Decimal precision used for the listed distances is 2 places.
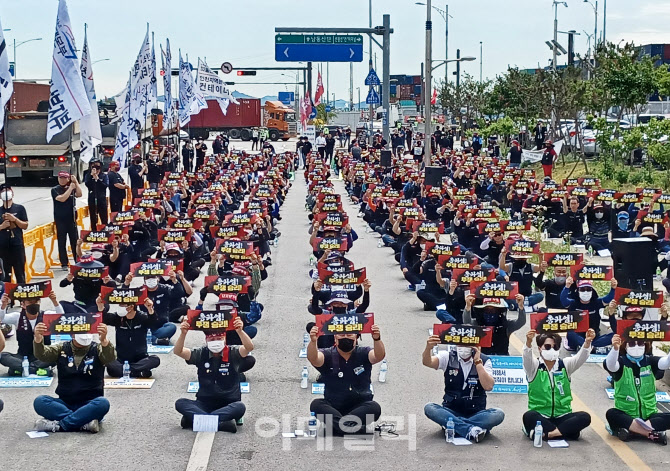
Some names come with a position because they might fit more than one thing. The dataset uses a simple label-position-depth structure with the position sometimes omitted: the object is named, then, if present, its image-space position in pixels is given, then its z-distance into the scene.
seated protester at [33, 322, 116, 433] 11.77
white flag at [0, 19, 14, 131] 19.03
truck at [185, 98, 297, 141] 91.88
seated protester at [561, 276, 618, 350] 15.90
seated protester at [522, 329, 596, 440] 11.46
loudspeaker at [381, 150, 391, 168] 46.78
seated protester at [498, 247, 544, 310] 19.28
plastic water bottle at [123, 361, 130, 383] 14.00
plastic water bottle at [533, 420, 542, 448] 11.31
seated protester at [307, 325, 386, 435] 11.68
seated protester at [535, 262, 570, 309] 16.66
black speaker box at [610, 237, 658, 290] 17.14
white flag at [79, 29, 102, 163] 25.10
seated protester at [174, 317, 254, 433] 11.88
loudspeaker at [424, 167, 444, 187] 34.22
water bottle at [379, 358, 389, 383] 14.12
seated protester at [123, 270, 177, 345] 16.06
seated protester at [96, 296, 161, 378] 14.27
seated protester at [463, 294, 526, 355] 14.35
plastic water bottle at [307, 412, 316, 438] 11.68
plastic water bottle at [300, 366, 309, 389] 13.83
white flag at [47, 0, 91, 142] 22.58
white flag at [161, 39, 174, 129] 41.84
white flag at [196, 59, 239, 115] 45.12
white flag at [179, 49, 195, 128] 42.62
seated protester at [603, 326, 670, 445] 11.46
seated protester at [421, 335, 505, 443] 11.49
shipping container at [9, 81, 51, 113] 48.19
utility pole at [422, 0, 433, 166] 39.31
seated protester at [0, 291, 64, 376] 14.28
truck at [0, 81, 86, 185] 43.00
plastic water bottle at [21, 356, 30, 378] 14.23
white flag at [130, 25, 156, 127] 31.89
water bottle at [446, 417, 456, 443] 11.49
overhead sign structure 48.81
